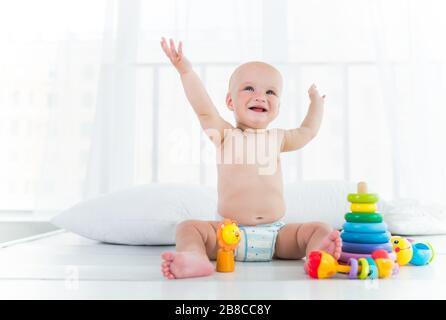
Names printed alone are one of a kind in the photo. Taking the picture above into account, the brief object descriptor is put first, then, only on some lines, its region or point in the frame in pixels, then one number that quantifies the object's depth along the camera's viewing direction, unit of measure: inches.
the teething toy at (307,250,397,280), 32.9
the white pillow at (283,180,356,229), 56.0
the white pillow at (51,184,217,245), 49.9
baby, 41.1
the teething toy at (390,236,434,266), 38.5
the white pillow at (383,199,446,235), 55.6
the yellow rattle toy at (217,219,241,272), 36.1
